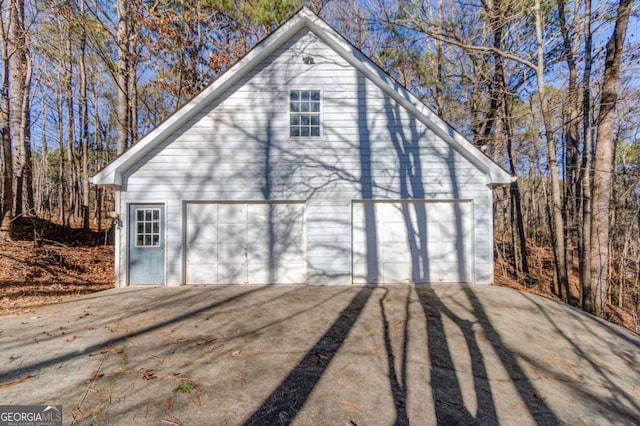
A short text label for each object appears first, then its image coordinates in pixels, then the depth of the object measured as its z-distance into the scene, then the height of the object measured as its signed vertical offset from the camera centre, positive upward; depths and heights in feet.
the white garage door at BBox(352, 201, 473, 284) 24.56 -2.32
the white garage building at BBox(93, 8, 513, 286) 24.17 +2.45
